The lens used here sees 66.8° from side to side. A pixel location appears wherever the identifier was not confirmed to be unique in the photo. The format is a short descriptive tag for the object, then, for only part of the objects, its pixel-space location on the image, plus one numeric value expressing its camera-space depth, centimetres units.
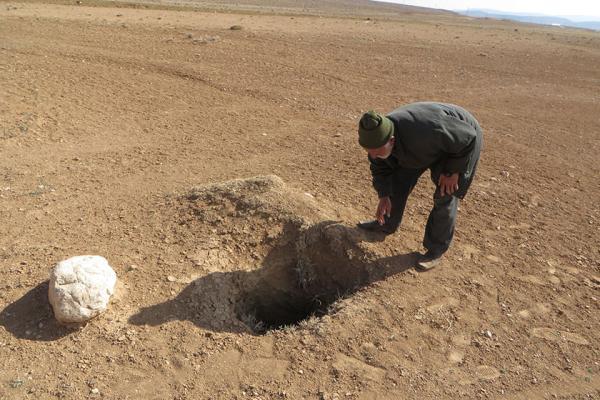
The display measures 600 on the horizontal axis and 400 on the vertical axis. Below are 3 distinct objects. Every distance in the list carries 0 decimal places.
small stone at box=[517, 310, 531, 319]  342
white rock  302
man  299
